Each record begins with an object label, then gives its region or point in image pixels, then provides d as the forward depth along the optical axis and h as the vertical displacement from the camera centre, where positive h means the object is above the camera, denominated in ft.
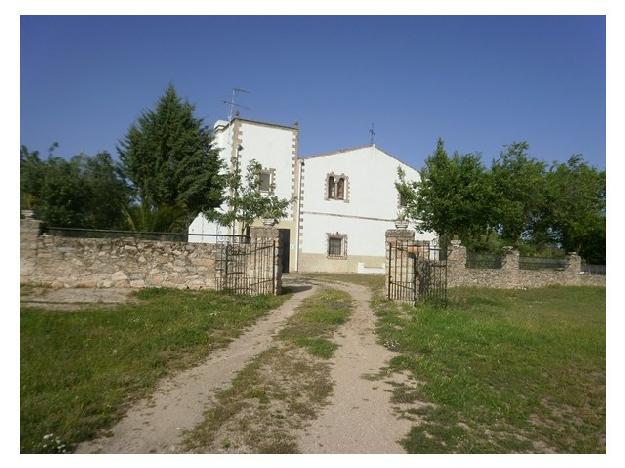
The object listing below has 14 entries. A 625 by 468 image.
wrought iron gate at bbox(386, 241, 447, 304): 36.86 -3.41
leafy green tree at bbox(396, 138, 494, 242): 64.59 +6.87
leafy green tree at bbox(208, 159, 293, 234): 54.69 +4.57
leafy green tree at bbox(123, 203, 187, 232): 43.55 +1.84
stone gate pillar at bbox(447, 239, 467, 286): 61.98 -4.23
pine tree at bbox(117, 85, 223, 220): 61.72 +11.97
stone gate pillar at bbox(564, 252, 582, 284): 74.69 -5.90
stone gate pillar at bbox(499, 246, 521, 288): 66.49 -5.31
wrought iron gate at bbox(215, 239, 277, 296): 38.04 -3.09
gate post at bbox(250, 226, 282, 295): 38.83 -0.31
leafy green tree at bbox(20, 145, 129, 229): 50.52 +5.79
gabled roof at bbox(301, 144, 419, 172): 79.09 +17.42
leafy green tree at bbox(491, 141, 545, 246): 69.41 +8.92
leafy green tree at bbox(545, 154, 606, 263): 90.84 +7.26
